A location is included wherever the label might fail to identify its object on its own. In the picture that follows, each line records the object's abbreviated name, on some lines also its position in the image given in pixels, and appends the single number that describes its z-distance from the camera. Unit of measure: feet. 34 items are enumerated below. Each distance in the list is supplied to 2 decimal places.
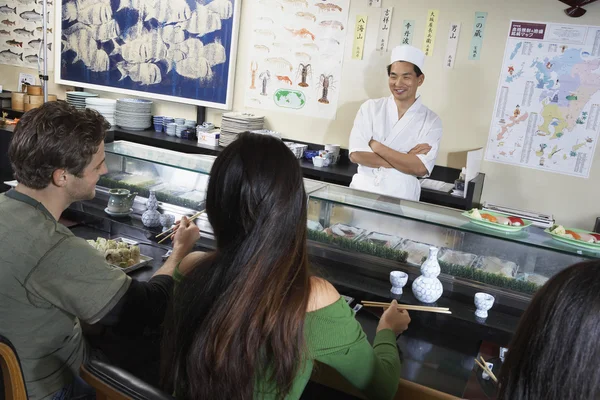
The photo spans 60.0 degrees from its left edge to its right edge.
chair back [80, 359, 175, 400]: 3.01
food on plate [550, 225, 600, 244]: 5.86
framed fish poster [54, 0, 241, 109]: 14.99
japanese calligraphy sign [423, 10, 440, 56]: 12.48
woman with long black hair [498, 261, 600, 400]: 2.67
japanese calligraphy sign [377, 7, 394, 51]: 12.94
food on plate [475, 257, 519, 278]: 6.04
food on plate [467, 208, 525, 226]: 6.08
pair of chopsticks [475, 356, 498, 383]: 5.01
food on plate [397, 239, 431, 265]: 6.49
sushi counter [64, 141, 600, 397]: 5.60
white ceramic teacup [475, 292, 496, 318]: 5.78
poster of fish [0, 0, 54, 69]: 17.60
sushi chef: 10.52
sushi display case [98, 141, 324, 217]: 7.84
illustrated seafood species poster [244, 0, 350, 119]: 13.69
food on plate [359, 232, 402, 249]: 6.59
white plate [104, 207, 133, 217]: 7.89
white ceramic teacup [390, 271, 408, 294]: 6.17
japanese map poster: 11.38
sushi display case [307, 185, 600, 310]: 5.89
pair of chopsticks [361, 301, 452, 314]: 5.83
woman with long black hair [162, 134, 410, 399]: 3.63
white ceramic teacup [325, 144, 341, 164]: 13.57
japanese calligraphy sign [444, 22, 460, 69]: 12.32
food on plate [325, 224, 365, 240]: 6.73
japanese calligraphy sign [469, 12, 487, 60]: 12.09
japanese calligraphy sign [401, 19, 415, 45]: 12.73
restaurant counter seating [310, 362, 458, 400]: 4.73
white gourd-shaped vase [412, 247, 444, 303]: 5.95
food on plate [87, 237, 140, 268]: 6.64
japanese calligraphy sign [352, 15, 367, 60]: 13.26
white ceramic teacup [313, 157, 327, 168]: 13.24
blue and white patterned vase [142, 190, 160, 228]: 7.61
